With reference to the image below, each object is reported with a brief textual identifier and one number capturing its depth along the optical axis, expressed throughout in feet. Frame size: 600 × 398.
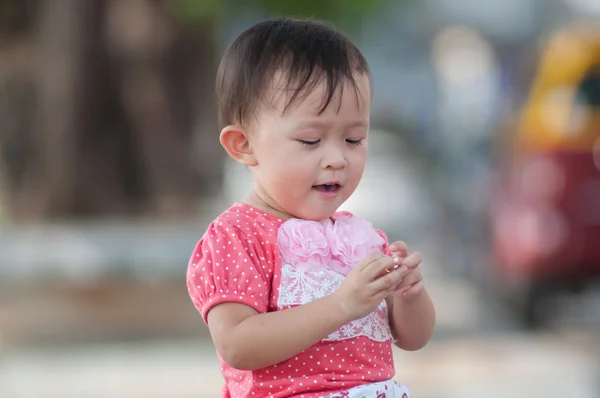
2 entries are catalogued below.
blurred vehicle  45.98
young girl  13.42
